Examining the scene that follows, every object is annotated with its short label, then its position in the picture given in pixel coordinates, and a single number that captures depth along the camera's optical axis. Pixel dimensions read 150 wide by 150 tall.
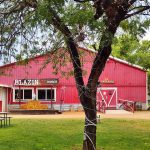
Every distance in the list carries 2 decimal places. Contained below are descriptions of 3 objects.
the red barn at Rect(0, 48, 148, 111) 29.72
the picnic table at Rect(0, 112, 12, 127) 16.84
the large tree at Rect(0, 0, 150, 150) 6.98
